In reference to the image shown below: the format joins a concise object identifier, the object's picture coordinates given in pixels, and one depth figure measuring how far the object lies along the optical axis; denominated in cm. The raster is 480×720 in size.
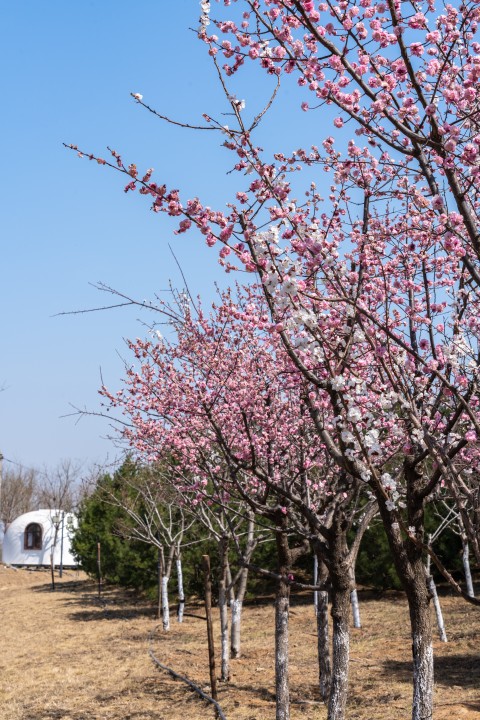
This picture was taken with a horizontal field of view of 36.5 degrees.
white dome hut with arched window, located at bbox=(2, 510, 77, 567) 4116
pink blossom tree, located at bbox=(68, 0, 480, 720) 405
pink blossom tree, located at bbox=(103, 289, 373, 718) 700
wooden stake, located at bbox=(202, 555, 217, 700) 970
